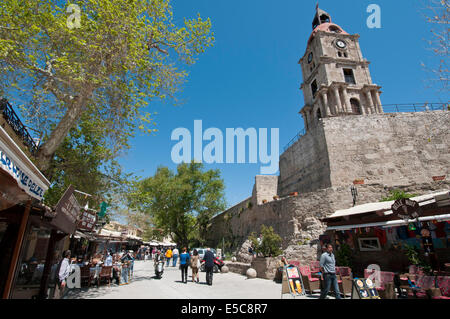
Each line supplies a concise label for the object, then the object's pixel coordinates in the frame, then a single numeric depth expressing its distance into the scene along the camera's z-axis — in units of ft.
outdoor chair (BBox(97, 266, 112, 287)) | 31.01
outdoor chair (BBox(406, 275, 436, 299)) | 16.31
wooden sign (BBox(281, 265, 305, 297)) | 21.88
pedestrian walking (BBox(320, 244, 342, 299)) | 19.74
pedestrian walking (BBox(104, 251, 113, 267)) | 36.78
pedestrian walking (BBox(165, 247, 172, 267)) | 63.09
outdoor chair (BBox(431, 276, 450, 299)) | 15.52
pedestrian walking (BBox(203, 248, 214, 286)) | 30.40
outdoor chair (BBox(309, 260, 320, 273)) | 28.76
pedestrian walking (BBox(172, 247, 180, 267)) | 63.45
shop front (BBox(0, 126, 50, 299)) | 10.23
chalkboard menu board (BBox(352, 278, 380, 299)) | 17.06
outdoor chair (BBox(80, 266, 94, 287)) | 29.53
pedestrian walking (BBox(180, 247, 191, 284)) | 33.80
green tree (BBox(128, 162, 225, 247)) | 92.58
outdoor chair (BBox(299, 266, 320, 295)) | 23.18
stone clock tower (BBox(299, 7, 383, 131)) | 86.33
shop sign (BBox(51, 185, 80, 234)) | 15.84
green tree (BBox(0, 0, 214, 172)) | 22.35
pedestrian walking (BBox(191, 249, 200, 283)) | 34.34
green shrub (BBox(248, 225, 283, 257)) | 36.94
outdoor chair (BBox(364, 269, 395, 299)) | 17.38
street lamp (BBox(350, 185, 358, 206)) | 47.97
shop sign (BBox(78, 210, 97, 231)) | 25.45
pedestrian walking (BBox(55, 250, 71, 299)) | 21.21
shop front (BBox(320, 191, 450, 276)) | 23.30
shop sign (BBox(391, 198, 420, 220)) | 23.09
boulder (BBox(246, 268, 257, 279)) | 36.01
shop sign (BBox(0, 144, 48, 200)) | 9.66
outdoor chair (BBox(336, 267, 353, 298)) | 21.86
